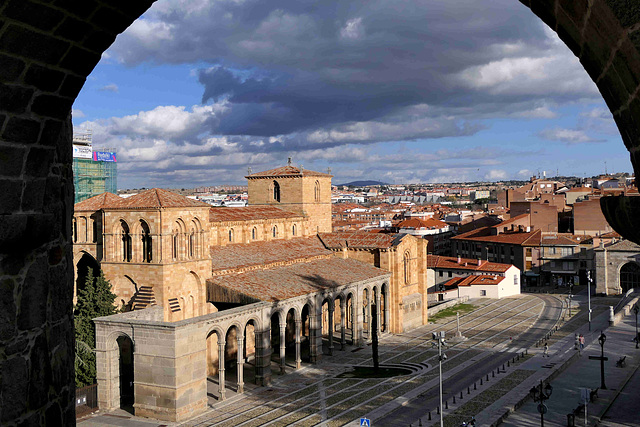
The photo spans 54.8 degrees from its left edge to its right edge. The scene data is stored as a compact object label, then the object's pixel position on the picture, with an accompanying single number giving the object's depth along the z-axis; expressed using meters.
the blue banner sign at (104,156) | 76.31
